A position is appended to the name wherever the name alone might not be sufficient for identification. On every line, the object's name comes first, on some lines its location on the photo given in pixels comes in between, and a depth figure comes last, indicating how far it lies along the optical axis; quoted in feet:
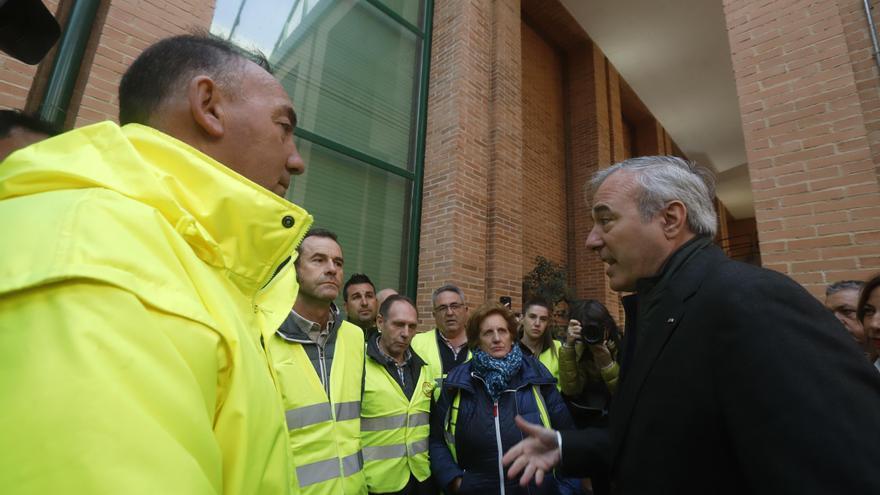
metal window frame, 17.67
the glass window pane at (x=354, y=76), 16.71
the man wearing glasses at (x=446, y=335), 11.61
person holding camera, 9.60
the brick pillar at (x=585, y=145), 30.25
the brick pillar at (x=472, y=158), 18.03
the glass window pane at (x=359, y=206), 16.25
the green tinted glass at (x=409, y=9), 20.56
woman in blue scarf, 8.04
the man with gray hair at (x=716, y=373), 2.84
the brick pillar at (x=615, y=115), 34.12
